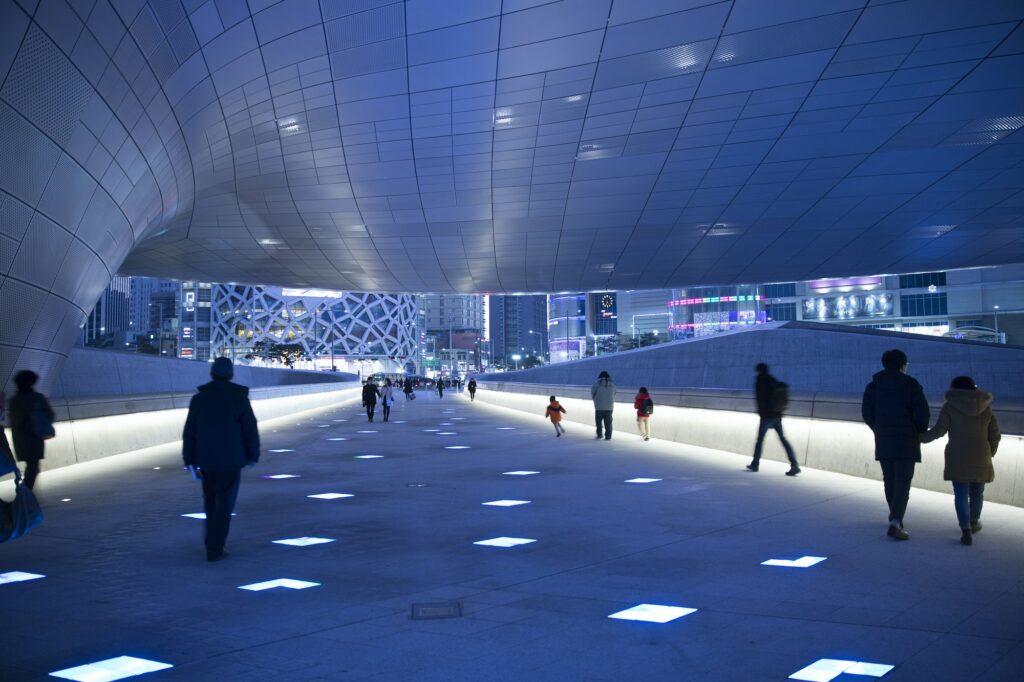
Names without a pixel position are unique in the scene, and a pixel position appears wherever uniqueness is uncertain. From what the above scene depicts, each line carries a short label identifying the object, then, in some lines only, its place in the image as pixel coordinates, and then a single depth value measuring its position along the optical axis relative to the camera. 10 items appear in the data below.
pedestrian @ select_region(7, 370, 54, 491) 8.51
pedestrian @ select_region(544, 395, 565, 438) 20.20
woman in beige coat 6.62
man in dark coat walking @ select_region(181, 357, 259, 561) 6.48
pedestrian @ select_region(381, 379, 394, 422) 28.10
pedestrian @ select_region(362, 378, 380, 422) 28.41
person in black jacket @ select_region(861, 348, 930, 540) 6.87
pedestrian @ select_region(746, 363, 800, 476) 11.97
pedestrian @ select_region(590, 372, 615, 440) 18.95
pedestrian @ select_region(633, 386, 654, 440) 18.00
